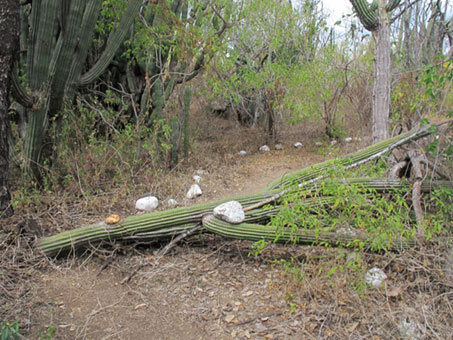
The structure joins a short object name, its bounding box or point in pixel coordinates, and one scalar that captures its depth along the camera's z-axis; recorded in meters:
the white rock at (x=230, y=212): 2.94
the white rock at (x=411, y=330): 2.01
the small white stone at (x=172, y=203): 4.00
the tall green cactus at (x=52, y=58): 3.57
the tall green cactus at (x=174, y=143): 5.07
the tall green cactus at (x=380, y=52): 4.04
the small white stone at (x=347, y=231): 2.67
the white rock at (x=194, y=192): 4.30
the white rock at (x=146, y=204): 3.88
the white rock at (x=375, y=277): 2.43
